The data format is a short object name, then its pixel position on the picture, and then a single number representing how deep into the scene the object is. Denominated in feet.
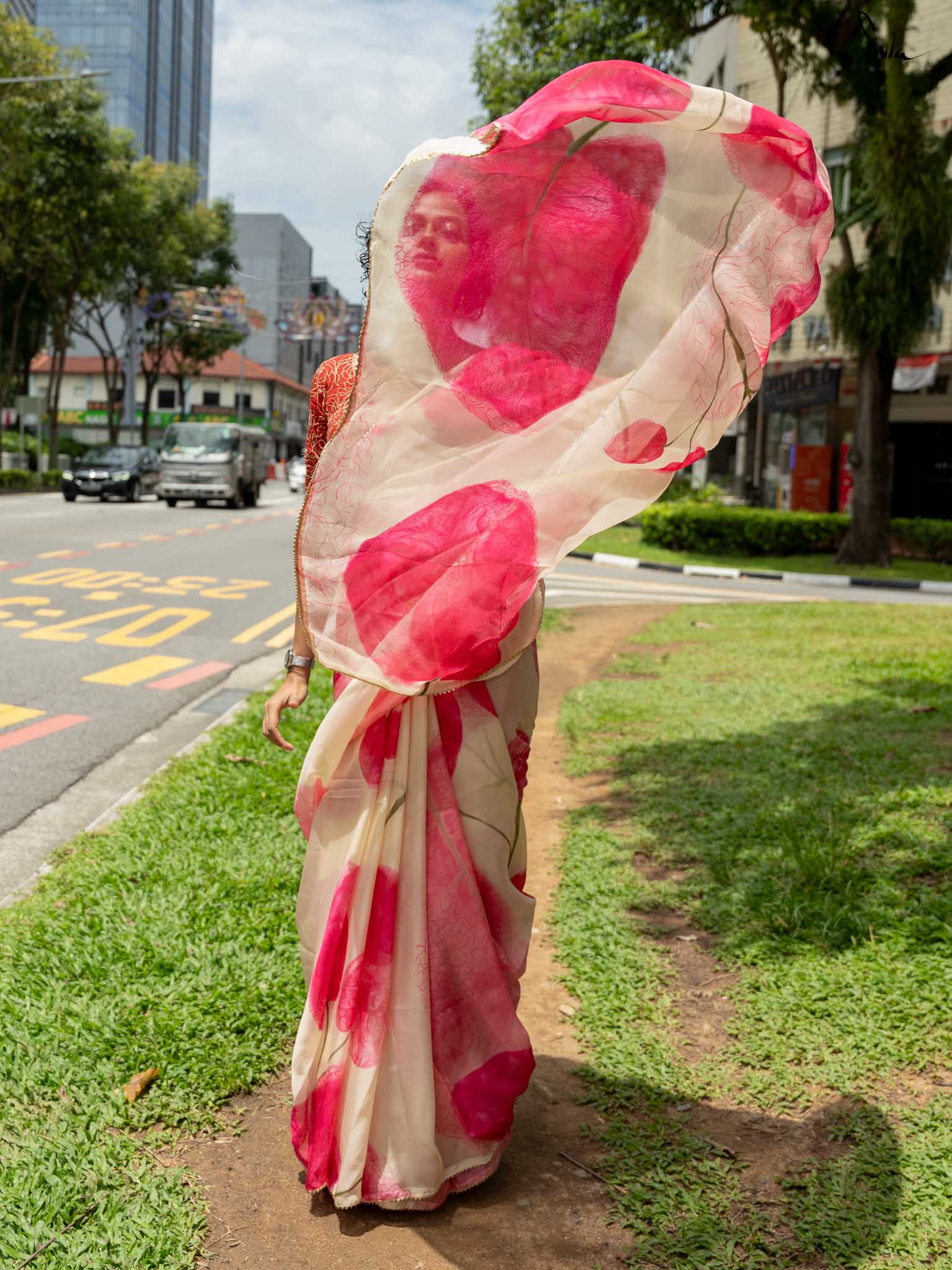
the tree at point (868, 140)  37.24
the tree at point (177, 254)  124.88
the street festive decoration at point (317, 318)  134.00
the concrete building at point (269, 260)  273.33
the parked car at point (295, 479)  151.15
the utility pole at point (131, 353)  135.23
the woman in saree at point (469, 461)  6.88
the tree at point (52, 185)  87.15
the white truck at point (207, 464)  94.53
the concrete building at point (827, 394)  72.28
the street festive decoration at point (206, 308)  130.41
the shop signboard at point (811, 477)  83.46
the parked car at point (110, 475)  97.66
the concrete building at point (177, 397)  241.96
